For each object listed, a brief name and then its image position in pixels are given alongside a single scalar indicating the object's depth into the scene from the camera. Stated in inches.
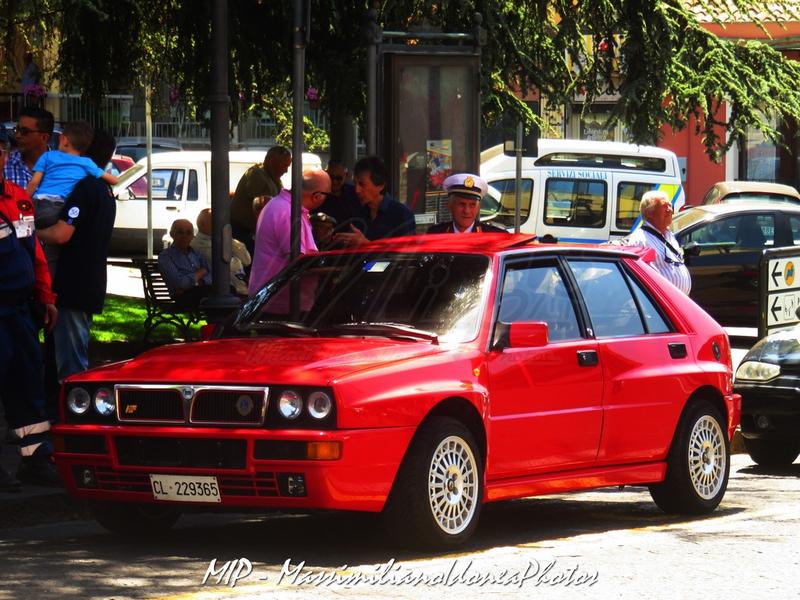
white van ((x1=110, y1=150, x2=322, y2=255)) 1293.1
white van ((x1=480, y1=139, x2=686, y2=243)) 1163.3
